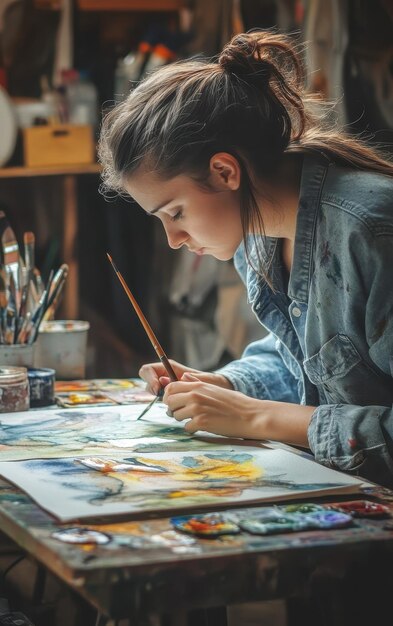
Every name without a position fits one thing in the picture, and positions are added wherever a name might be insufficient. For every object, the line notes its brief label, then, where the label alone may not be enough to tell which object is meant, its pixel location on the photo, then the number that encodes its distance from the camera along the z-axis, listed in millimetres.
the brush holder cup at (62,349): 2135
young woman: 1486
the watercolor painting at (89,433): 1497
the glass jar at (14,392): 1797
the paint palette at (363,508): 1172
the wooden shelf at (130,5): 3877
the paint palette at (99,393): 1924
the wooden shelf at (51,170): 3705
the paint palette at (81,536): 1051
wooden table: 984
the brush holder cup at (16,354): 1969
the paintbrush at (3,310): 1997
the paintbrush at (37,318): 1998
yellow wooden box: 3705
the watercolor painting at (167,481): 1187
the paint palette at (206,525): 1086
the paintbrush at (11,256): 2016
